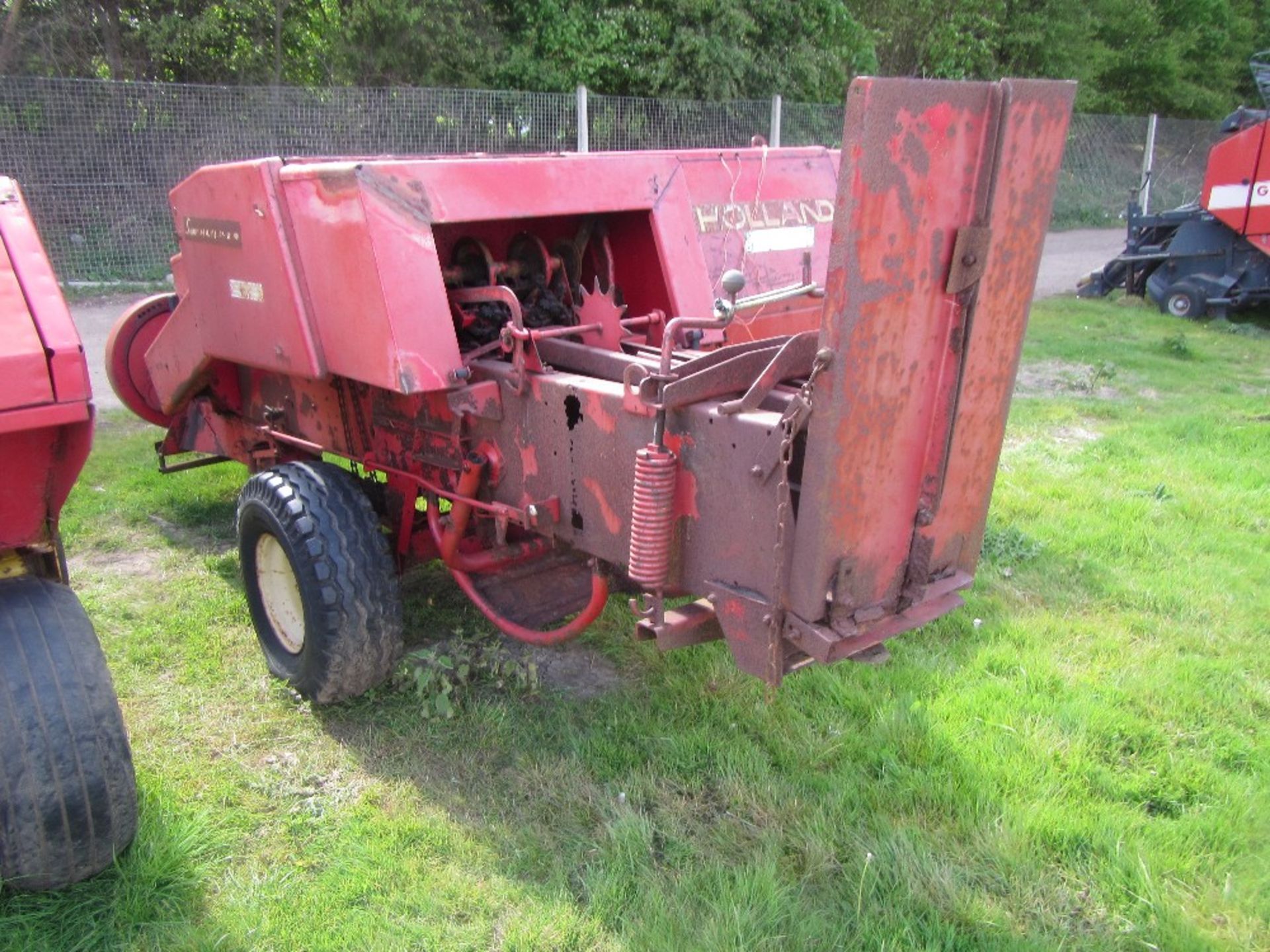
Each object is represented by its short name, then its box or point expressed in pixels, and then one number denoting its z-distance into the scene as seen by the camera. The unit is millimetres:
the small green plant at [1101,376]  8250
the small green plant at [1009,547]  4738
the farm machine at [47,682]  2359
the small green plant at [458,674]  3490
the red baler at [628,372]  2305
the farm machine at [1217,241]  10500
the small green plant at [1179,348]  9430
